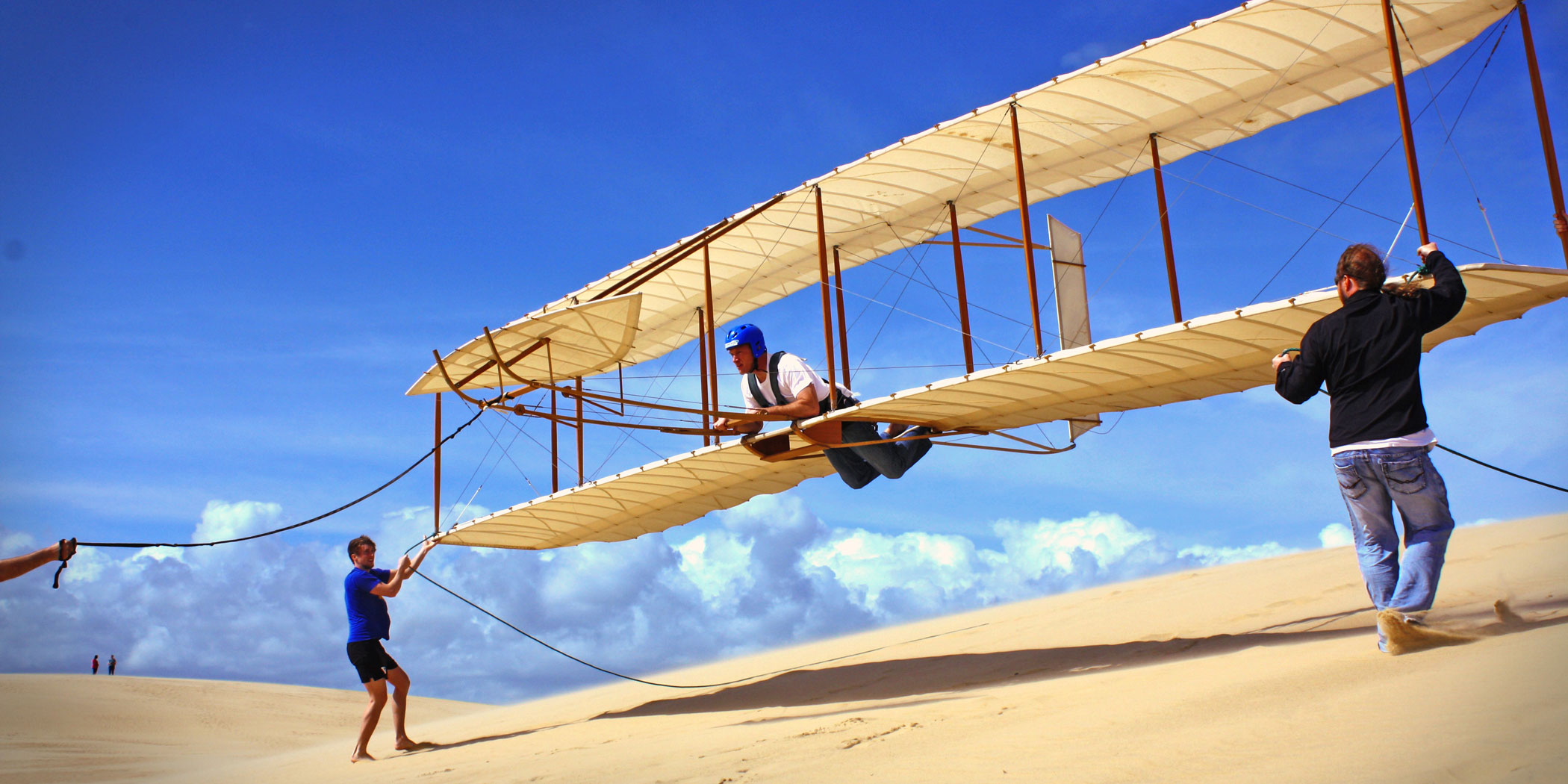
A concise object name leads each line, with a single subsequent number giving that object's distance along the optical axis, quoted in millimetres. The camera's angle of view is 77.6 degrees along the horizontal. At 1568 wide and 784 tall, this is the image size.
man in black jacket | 4805
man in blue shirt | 8328
